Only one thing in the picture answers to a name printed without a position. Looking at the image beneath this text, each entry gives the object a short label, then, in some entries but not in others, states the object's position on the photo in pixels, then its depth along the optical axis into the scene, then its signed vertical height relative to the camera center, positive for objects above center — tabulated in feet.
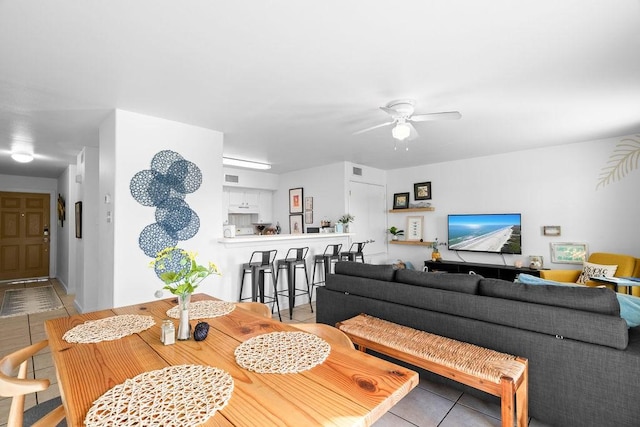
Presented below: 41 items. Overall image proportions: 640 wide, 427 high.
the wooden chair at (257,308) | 6.55 -2.05
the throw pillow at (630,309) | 6.51 -2.07
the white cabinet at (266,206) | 24.34 +0.75
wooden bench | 5.47 -2.92
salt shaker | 4.49 -1.72
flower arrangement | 4.60 -0.91
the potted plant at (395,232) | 21.64 -1.25
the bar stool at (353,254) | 16.76 -2.21
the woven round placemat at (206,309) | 5.84 -1.91
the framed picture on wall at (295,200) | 22.31 +1.11
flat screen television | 17.12 -1.13
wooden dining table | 2.88 -1.88
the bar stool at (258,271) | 13.09 -2.47
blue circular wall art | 10.75 +0.72
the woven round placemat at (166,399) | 2.76 -1.84
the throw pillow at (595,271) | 13.00 -2.52
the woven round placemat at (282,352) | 3.77 -1.87
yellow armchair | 12.96 -2.36
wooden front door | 22.41 -1.36
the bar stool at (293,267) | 14.20 -2.52
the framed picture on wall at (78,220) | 15.43 -0.16
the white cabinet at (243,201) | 22.80 +1.13
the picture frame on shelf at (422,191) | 20.74 +1.62
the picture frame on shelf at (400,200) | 21.77 +1.00
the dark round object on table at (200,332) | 4.62 -1.76
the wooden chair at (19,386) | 3.39 -1.97
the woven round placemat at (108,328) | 4.68 -1.86
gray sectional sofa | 5.51 -2.51
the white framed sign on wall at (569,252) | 15.10 -1.99
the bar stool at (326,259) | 16.12 -2.33
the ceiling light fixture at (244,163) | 17.97 +3.21
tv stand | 16.21 -3.13
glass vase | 4.68 -1.60
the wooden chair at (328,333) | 4.99 -2.01
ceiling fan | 9.25 +3.11
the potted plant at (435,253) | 19.27 -2.47
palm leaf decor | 13.88 +2.38
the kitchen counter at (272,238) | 12.61 -1.06
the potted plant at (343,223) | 18.19 -0.50
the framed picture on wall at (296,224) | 22.35 -0.65
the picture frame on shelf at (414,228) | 21.02 -0.96
